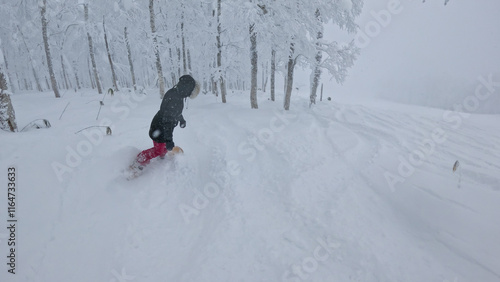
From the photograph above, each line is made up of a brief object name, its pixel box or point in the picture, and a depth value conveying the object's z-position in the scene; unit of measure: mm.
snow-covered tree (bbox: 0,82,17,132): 5578
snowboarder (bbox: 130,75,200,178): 4828
